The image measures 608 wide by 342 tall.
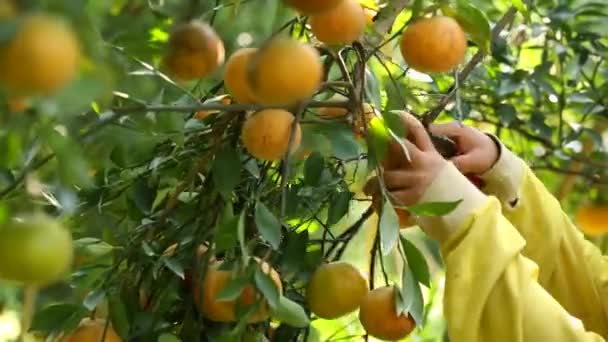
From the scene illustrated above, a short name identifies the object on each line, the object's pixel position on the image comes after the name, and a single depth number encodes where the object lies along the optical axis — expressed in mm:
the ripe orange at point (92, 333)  1509
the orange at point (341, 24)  1366
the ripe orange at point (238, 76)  1396
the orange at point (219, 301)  1462
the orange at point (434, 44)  1418
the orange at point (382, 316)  1536
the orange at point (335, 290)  1543
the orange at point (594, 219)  2636
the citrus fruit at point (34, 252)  1002
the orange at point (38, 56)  863
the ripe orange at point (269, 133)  1399
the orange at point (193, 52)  1244
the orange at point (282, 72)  1074
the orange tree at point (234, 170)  1281
